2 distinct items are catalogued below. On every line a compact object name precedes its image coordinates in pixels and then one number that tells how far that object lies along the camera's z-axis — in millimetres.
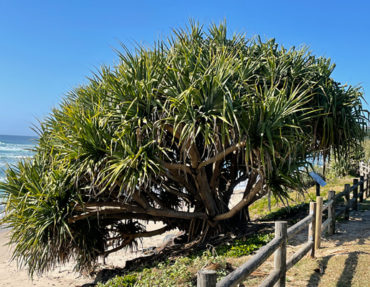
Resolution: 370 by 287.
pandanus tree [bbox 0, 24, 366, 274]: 6844
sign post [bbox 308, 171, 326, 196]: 8240
